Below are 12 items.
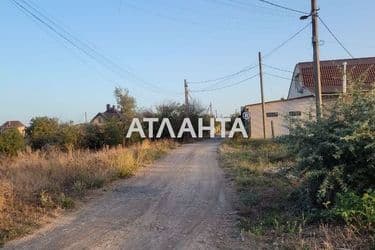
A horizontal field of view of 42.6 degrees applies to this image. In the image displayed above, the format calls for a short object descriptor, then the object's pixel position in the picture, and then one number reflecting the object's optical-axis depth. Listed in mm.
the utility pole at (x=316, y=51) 16641
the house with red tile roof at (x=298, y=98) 39359
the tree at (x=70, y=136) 31609
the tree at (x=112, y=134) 31672
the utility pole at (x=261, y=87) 38000
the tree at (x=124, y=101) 53566
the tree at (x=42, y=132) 34062
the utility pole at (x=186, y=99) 45181
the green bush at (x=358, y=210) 6762
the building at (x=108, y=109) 77625
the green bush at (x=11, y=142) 28469
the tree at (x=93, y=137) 32156
